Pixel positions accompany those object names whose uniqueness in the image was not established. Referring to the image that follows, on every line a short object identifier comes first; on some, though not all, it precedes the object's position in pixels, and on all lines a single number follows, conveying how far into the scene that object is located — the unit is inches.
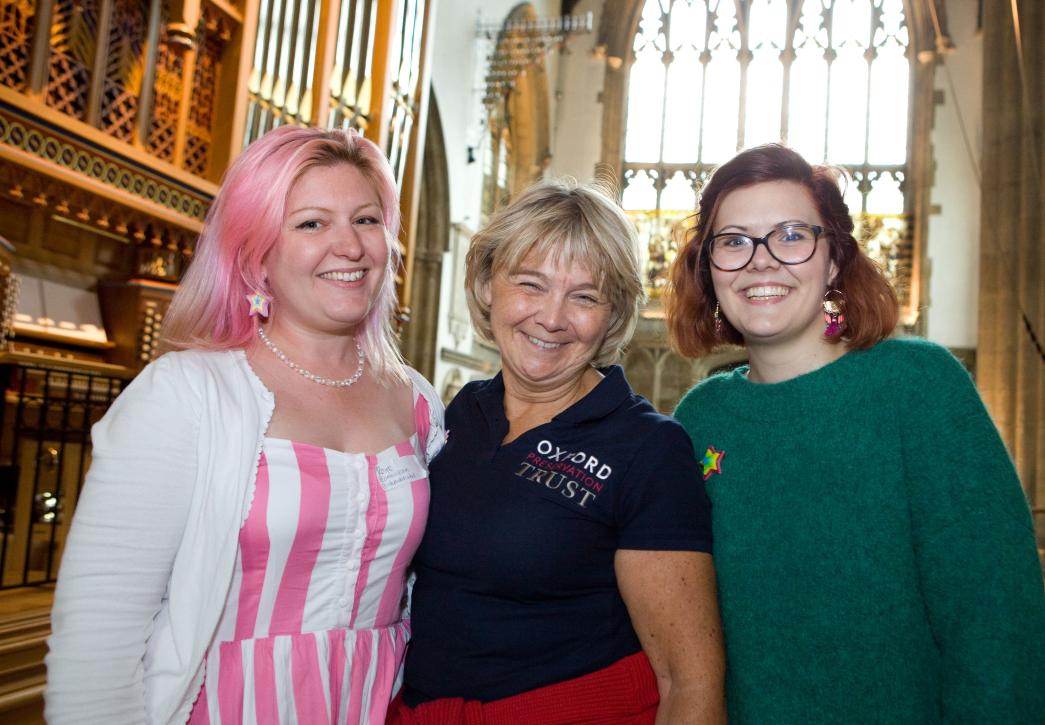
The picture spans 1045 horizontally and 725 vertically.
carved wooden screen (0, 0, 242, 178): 131.4
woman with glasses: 48.7
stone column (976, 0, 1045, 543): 338.6
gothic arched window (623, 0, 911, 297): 558.6
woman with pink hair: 49.4
